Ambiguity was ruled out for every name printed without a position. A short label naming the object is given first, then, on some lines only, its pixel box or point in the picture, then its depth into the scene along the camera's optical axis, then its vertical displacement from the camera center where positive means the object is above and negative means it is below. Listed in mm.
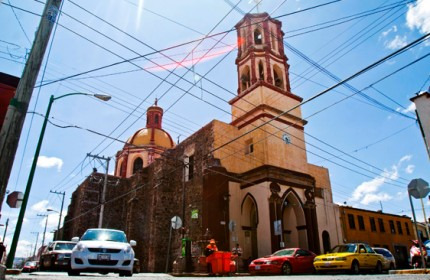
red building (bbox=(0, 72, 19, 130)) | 12062 +6356
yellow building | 30342 +3988
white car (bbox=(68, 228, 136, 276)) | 8406 +217
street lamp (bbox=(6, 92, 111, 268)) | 10461 +2675
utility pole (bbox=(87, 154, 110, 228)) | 23603 +8759
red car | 14172 +228
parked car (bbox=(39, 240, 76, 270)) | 12844 +386
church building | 22047 +6127
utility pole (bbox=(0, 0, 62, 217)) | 5539 +2932
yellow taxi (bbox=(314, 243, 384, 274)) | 13070 +401
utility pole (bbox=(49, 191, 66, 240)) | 39338 +3930
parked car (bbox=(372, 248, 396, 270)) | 15253 +450
